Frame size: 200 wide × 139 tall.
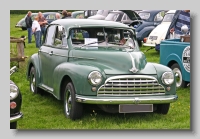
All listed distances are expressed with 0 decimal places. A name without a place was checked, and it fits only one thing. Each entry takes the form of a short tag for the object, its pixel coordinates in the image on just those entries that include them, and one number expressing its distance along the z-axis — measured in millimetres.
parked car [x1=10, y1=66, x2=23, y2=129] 5844
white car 13781
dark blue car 14970
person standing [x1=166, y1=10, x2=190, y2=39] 11844
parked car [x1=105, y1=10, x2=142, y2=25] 14180
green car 6418
